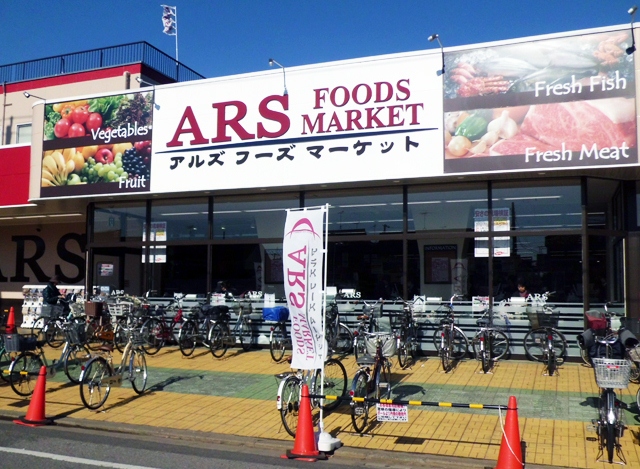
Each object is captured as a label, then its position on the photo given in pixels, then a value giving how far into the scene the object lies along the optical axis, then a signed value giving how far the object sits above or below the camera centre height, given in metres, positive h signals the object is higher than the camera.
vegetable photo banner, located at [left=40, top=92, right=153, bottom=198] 15.73 +3.32
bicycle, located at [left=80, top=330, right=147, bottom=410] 9.36 -1.53
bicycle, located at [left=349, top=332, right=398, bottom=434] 8.09 -1.36
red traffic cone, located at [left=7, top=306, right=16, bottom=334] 14.42 -1.25
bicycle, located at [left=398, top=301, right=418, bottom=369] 12.47 -1.20
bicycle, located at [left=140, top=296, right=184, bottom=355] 14.34 -1.16
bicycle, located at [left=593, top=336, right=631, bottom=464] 6.97 -1.42
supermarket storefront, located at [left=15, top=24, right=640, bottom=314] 12.31 +2.27
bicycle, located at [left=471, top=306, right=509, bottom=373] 12.16 -1.27
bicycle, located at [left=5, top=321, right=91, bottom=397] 10.10 -1.41
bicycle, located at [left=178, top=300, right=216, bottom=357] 13.80 -1.20
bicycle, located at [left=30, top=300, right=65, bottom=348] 15.63 -1.22
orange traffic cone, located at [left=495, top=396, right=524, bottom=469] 6.56 -1.75
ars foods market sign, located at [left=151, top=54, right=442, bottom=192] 13.26 +3.36
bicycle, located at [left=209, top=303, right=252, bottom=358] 13.72 -1.26
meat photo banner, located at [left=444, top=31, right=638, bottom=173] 11.83 +3.37
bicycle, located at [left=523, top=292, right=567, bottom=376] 12.08 -1.17
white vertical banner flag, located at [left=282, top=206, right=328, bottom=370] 7.95 -0.15
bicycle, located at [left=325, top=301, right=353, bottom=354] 13.68 -1.28
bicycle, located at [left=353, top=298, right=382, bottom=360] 11.72 -0.93
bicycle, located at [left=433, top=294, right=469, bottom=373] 12.03 -1.27
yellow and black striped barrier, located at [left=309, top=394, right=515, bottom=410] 6.80 -1.43
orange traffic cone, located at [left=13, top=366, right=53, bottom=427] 8.80 -1.88
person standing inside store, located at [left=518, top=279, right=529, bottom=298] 13.06 -0.23
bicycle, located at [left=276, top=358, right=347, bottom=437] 8.04 -1.54
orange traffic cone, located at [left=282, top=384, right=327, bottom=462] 7.31 -1.90
